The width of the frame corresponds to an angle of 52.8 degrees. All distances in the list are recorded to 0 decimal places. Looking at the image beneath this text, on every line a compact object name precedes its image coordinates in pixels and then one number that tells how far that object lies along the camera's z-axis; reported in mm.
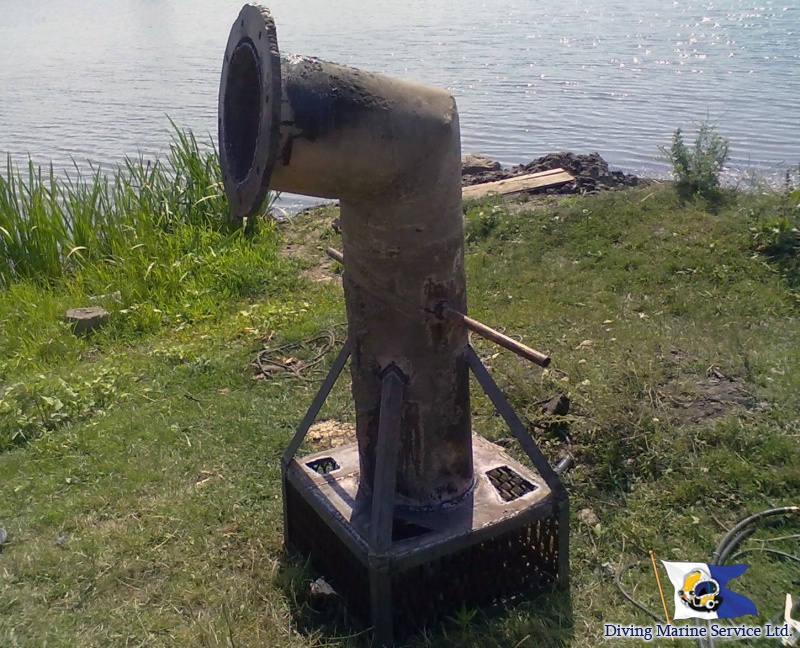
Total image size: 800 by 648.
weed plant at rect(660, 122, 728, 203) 6719
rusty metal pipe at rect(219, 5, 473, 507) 2195
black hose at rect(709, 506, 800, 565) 2938
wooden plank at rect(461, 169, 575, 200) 7965
